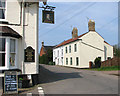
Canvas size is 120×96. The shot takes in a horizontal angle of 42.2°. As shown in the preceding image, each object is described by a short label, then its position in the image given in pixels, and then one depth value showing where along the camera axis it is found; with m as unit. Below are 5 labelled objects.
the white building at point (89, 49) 29.33
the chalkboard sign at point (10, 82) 8.48
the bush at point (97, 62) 28.53
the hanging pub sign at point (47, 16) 10.89
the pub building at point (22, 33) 10.09
